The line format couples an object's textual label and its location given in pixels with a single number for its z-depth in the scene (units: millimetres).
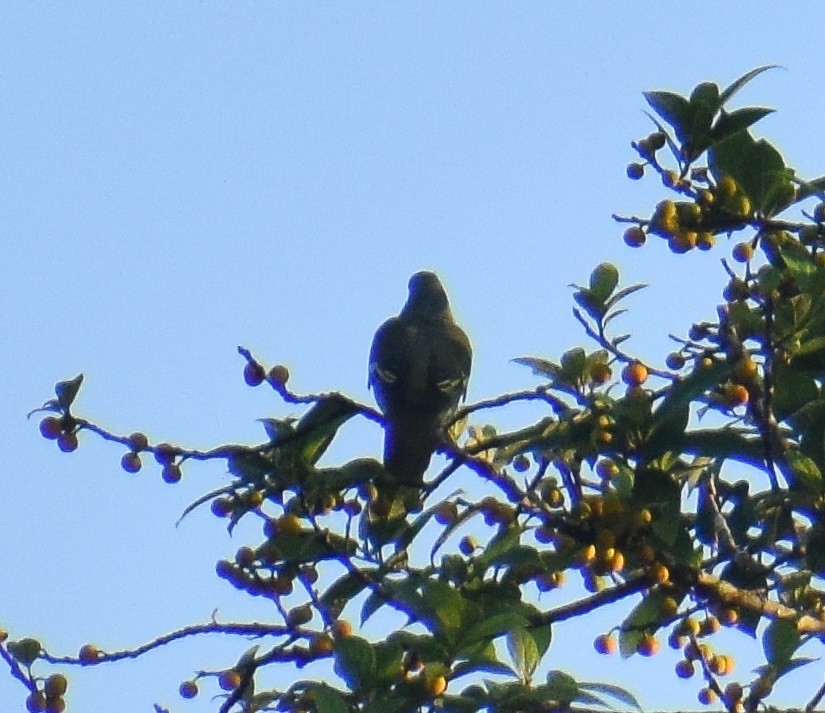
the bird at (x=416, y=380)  9719
